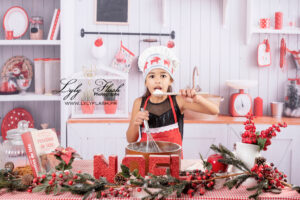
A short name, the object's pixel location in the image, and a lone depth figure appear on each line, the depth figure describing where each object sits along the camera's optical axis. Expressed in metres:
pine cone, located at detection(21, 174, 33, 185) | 1.10
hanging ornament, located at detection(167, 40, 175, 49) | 3.03
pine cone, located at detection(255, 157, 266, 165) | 1.12
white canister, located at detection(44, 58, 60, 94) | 2.72
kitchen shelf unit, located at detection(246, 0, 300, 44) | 3.00
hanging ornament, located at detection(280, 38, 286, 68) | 3.10
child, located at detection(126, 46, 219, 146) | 1.78
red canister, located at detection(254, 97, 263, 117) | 3.10
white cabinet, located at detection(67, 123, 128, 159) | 2.72
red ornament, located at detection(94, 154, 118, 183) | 1.16
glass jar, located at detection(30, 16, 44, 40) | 2.75
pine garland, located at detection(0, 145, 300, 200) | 1.04
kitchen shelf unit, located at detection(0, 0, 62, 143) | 2.89
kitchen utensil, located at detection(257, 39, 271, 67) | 3.12
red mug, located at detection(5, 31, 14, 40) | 2.73
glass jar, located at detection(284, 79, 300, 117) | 3.03
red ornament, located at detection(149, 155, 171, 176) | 1.12
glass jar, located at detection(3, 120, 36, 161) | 1.19
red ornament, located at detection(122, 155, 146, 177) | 1.15
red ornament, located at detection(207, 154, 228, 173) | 1.21
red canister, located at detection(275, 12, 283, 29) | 3.04
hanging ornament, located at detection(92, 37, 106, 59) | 3.00
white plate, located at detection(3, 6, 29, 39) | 2.82
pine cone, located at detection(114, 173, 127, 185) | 1.12
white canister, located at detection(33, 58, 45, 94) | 2.75
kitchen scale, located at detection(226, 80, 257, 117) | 3.00
